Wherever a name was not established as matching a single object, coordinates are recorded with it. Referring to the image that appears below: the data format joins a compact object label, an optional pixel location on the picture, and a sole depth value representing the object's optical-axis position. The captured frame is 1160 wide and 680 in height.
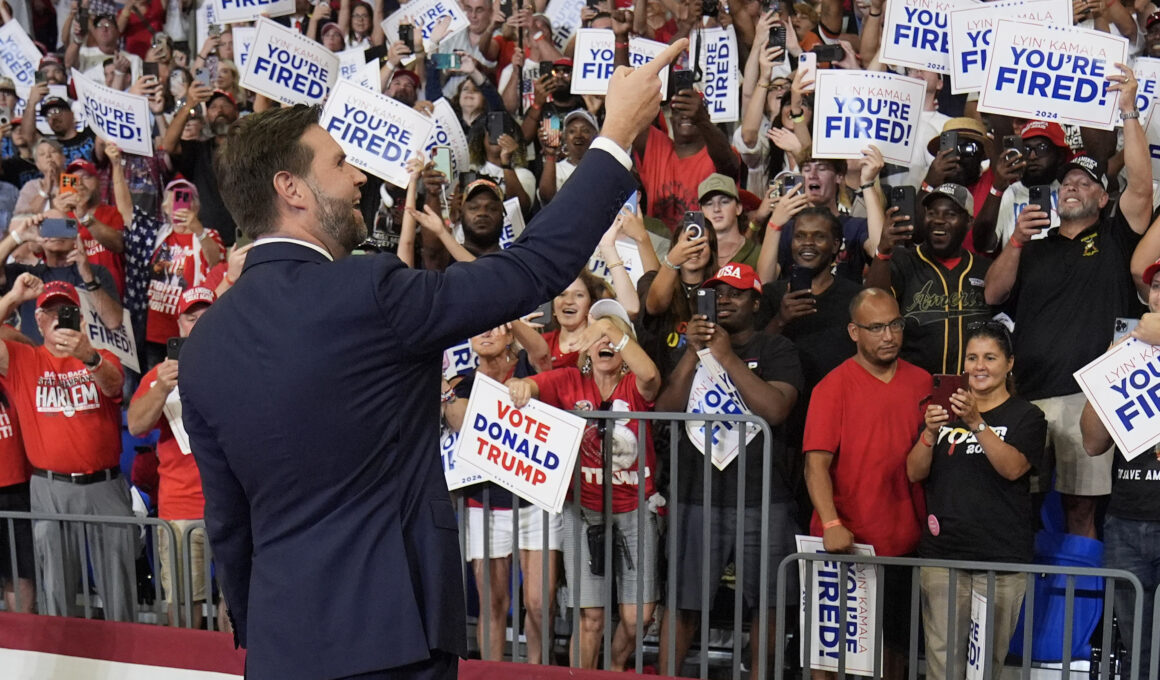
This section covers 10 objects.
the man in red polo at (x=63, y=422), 6.51
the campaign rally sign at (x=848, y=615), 5.13
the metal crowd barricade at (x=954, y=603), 4.64
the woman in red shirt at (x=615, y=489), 5.49
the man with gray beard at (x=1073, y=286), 5.57
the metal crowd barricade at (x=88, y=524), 5.91
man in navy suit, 2.34
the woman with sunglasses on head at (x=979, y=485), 5.13
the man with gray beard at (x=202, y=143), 8.91
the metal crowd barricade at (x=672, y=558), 5.14
